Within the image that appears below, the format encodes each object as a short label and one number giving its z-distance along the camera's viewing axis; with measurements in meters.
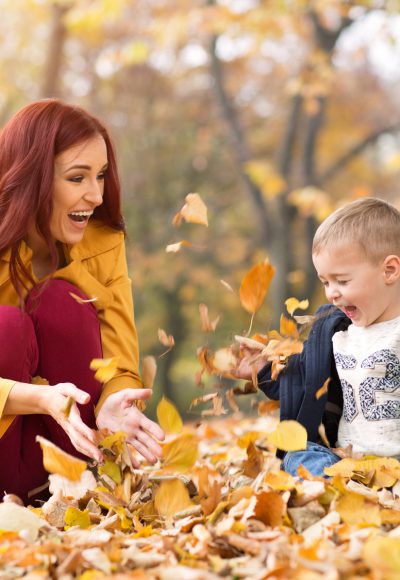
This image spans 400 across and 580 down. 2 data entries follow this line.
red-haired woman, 2.23
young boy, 2.17
